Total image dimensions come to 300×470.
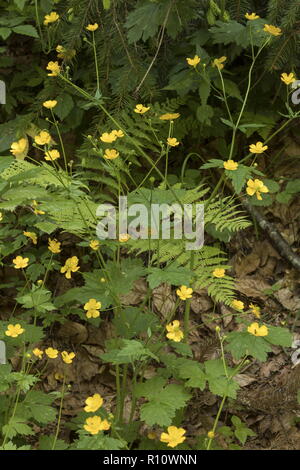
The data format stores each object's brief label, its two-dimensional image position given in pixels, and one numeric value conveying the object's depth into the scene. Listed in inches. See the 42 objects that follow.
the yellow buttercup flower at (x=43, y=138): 78.2
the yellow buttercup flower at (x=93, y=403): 70.1
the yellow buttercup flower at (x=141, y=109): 87.4
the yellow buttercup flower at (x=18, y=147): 86.2
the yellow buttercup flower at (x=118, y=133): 84.7
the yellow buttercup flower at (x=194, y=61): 89.2
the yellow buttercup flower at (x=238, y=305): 81.0
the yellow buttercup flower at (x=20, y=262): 87.3
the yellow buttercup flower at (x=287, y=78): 86.8
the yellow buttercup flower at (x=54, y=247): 91.4
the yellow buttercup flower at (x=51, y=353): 81.6
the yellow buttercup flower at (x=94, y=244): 80.7
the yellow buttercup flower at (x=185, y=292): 78.6
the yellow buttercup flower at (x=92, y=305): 79.5
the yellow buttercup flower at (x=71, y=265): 87.2
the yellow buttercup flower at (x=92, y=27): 93.6
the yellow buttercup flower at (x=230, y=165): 74.4
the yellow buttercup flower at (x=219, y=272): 84.4
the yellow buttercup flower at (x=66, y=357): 80.0
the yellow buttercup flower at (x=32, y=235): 93.3
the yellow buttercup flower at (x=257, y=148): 80.9
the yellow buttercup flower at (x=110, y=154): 80.0
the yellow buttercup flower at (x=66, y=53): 102.1
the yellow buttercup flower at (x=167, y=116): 89.5
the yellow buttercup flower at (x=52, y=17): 103.7
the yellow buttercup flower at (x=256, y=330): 72.6
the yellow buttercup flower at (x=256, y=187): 79.1
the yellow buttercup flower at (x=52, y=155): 79.7
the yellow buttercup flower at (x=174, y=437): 68.3
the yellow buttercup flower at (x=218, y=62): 94.7
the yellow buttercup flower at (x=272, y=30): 89.4
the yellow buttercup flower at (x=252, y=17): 95.1
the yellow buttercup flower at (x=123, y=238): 81.1
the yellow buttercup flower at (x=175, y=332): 75.5
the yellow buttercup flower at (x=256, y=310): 84.4
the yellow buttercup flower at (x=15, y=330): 79.7
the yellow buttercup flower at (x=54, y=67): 85.5
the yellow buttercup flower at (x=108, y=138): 81.5
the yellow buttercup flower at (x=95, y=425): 65.3
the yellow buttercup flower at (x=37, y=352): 81.0
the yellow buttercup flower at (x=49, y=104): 85.9
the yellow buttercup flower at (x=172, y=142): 86.0
